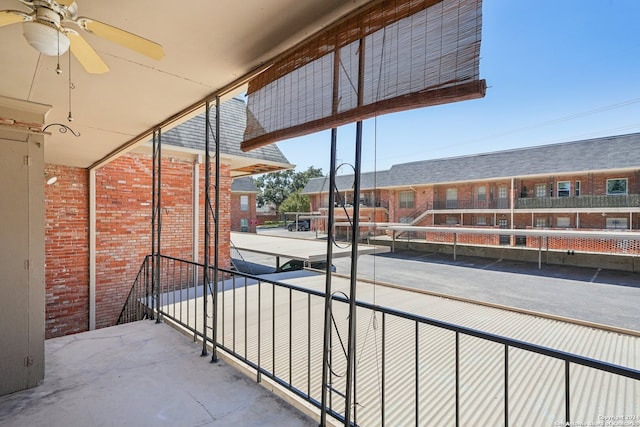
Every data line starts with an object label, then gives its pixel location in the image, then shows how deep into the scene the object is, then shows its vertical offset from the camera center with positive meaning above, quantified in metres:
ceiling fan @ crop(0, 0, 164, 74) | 1.28 +0.82
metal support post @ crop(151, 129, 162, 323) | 3.37 -0.47
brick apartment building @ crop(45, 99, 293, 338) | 5.11 -0.17
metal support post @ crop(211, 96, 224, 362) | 2.48 -0.52
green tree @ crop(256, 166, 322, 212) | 32.83 +2.79
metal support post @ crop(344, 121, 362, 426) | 1.50 -0.31
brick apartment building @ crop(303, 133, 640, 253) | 13.30 +1.14
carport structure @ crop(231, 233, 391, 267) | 7.11 -1.05
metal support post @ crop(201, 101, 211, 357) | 2.64 -0.26
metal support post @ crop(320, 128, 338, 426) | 1.63 -0.30
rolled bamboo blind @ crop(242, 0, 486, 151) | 1.04 +0.63
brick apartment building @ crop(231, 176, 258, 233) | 19.38 +0.26
